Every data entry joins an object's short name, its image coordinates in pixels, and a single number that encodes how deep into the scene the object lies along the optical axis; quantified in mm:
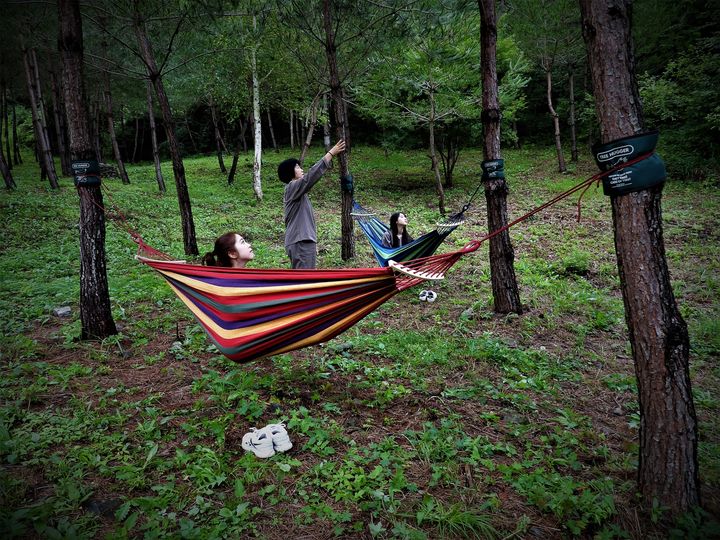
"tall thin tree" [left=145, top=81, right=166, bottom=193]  12664
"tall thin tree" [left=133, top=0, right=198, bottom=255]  5668
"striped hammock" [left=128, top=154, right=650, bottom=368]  2227
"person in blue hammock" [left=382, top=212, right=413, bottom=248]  5012
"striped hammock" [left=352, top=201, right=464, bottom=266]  4328
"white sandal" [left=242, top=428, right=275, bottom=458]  2092
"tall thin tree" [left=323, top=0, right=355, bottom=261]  5410
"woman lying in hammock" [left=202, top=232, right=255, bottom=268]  2863
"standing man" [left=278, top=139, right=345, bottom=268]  3400
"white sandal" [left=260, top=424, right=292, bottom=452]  2139
